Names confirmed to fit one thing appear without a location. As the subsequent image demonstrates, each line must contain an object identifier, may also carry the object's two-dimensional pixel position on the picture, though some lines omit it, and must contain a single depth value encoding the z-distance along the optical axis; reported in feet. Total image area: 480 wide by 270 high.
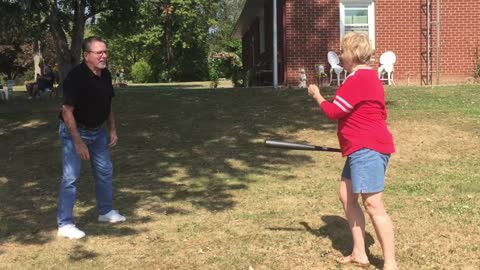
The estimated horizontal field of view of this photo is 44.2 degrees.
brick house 53.88
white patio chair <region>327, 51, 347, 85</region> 52.75
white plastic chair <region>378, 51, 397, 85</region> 53.26
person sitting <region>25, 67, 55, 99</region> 57.82
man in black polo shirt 16.39
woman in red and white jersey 12.87
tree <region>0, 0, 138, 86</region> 50.55
